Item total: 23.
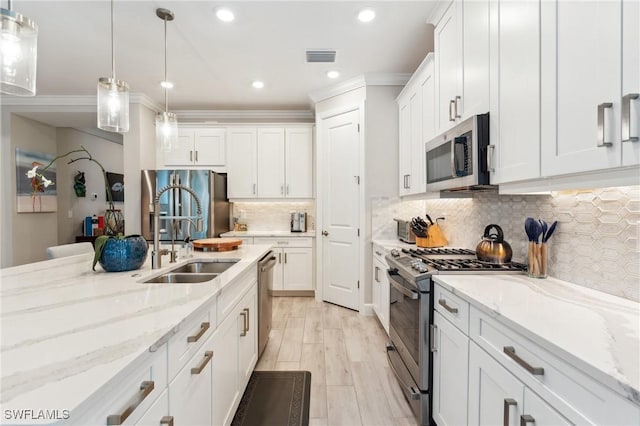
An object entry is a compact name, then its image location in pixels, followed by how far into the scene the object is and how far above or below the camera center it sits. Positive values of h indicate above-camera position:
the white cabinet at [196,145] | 4.64 +0.97
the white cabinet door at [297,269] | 4.42 -0.87
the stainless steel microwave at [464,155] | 1.67 +0.32
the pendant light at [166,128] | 2.42 +0.65
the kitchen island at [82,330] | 0.58 -0.34
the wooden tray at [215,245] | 2.47 -0.29
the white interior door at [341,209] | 3.77 +0.00
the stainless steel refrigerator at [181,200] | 4.15 +0.12
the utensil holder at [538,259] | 1.57 -0.26
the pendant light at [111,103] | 1.71 +0.60
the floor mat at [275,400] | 1.90 -1.30
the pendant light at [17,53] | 1.12 +0.60
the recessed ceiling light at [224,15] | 2.45 +1.59
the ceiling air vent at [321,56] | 3.10 +1.59
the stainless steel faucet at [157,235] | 1.75 -0.15
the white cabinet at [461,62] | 1.69 +0.92
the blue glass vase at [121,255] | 1.61 -0.24
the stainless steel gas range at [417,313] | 1.74 -0.64
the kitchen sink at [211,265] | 2.10 -0.39
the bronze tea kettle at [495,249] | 1.84 -0.25
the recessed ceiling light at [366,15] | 2.46 +1.59
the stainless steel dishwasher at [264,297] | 2.42 -0.74
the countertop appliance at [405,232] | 3.13 -0.25
